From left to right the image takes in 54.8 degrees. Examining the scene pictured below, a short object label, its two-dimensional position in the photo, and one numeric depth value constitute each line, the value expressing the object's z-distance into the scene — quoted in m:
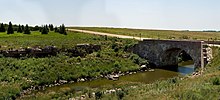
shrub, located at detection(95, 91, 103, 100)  16.91
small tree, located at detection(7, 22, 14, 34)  45.20
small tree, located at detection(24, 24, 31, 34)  46.52
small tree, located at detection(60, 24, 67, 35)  49.37
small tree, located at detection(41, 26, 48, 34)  47.29
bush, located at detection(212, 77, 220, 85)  15.51
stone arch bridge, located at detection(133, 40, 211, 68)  32.69
